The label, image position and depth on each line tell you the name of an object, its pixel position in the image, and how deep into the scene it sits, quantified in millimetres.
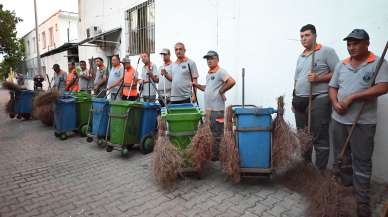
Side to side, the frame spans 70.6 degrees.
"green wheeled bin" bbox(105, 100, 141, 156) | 4703
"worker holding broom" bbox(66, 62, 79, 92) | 7984
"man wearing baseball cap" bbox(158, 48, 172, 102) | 5418
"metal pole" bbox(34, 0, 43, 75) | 15685
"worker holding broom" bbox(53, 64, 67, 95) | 8242
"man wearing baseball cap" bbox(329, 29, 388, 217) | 2641
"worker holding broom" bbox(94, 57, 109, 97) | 7207
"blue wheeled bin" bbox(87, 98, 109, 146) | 5242
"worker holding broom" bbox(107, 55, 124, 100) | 6219
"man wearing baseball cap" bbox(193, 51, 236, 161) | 4062
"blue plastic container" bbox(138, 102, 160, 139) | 4906
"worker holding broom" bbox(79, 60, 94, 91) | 8302
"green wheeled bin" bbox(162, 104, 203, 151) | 3688
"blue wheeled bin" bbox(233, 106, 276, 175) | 3381
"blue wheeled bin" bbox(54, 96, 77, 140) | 6094
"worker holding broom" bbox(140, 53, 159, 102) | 6184
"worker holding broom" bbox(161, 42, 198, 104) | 4941
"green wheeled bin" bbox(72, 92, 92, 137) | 6304
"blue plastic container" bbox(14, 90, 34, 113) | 8414
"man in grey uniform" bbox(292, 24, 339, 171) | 3350
